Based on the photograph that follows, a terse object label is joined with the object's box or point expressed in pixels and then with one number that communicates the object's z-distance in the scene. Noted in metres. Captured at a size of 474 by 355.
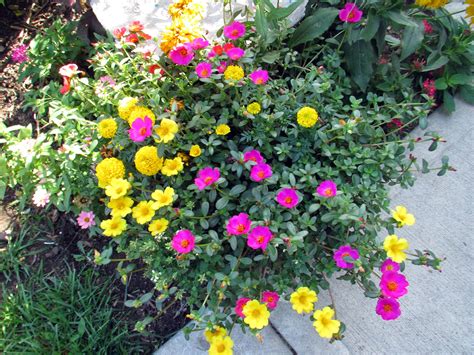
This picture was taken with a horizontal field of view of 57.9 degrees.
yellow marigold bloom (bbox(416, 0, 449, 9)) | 1.46
